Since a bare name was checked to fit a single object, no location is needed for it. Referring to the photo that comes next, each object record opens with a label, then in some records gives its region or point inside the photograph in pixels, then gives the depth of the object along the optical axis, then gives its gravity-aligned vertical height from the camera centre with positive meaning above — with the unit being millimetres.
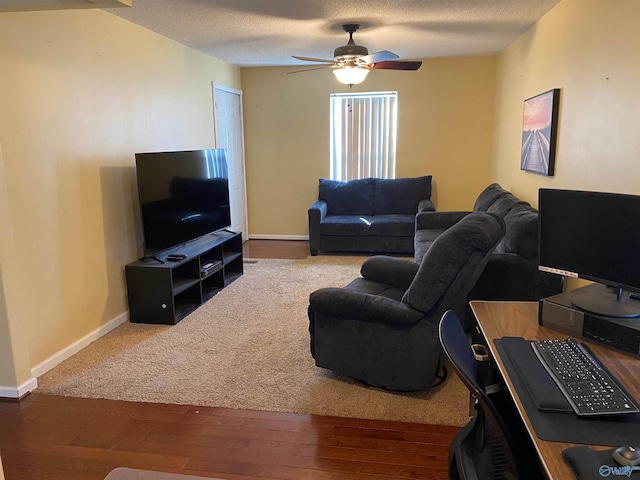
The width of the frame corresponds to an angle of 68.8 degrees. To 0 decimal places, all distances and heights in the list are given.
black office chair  1155 -813
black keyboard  1208 -638
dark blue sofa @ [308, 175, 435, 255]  5805 -755
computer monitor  1663 -340
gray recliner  2422 -891
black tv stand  3746 -1028
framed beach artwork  3590 +181
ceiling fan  4020 +844
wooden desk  1068 -657
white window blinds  6445 +311
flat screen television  3707 -316
